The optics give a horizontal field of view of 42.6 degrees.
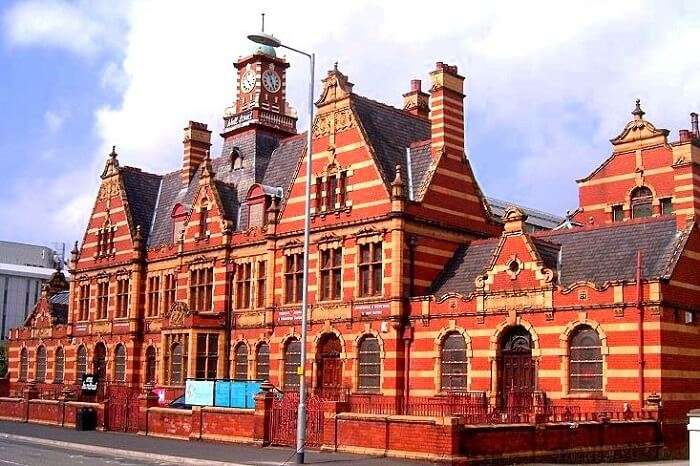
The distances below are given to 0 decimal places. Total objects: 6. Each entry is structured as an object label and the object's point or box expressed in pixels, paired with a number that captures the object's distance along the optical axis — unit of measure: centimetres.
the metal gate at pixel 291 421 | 2997
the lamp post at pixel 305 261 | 2561
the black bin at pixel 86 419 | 4162
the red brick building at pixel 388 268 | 3278
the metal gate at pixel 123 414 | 3959
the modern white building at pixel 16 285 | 11919
